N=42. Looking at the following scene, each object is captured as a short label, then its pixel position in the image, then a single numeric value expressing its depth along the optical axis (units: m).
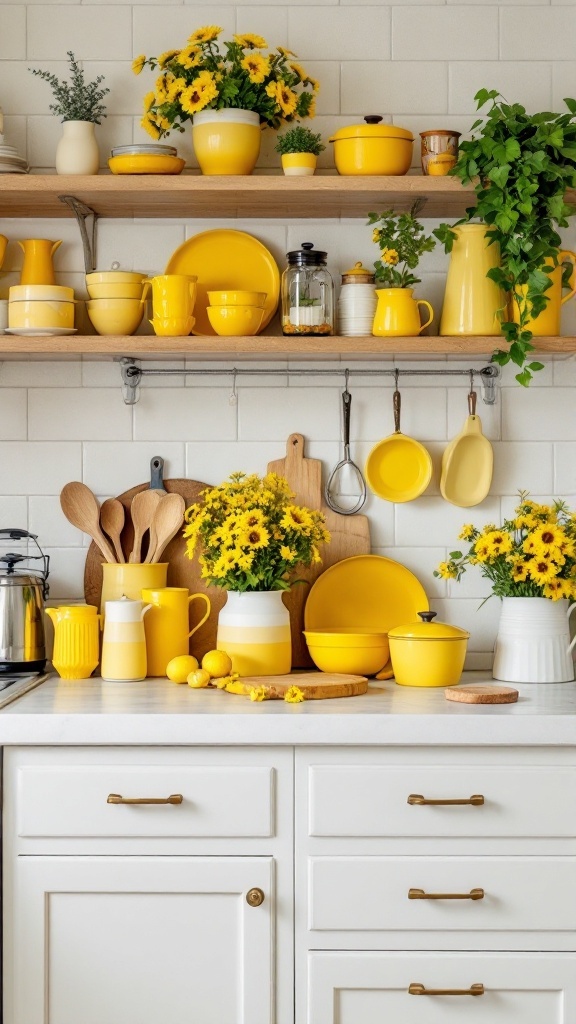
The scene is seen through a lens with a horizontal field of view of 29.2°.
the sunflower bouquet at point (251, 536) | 2.30
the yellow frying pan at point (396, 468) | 2.58
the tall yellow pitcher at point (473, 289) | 2.41
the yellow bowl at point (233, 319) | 2.37
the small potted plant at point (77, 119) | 2.43
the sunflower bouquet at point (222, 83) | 2.37
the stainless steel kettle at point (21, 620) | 2.38
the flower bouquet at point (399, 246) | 2.41
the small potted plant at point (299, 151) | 2.38
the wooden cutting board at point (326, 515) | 2.58
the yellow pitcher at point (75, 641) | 2.36
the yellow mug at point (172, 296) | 2.36
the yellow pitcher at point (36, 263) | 2.51
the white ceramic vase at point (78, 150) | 2.43
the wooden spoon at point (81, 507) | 2.56
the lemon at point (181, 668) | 2.30
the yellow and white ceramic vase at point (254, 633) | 2.34
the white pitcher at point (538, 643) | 2.36
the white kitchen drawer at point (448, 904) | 1.99
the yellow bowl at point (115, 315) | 2.42
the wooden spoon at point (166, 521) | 2.53
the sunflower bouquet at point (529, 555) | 2.34
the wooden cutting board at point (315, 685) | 2.16
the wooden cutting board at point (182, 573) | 2.57
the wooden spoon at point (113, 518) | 2.57
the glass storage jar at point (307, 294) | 2.41
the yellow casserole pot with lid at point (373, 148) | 2.37
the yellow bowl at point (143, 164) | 2.37
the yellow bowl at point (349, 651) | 2.38
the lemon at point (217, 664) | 2.26
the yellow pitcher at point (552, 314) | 2.43
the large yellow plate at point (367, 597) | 2.57
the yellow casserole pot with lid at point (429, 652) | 2.27
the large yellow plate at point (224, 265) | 2.56
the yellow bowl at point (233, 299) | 2.36
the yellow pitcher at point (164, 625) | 2.41
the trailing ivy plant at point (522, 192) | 2.29
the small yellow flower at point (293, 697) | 2.11
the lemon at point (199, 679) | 2.25
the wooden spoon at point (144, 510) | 2.56
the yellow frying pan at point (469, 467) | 2.57
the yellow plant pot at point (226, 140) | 2.38
